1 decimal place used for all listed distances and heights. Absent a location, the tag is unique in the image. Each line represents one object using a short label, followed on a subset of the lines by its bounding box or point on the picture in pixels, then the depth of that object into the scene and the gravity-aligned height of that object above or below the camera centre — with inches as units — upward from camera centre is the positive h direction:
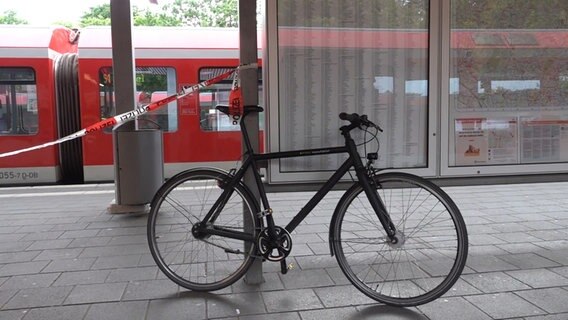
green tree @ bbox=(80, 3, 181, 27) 1166.3 +254.9
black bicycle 131.8 -28.2
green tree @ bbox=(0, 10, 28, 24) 1314.0 +277.3
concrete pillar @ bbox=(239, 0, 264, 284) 143.3 +16.9
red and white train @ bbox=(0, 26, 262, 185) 353.4 +19.4
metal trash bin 247.4 -19.2
